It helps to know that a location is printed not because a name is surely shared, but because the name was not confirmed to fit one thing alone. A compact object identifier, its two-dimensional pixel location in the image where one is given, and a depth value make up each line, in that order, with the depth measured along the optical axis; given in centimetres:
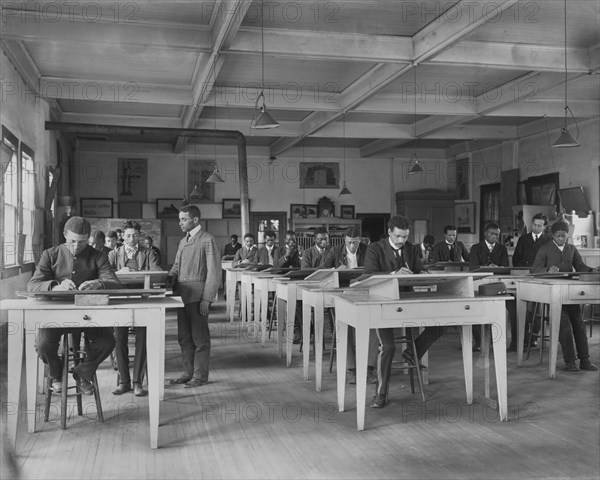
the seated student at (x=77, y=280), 473
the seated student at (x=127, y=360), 563
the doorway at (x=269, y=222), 1942
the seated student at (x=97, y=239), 729
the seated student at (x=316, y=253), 917
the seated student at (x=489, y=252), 922
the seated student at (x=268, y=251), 1237
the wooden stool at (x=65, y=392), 463
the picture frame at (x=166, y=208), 1855
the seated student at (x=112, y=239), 874
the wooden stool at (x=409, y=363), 539
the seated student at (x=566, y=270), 677
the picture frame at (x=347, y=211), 1988
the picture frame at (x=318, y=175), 1973
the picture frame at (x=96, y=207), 1819
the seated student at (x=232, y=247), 1541
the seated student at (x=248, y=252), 1257
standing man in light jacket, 594
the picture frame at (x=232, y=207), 1905
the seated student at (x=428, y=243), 1445
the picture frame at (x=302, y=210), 1945
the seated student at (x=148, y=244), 866
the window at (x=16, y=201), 859
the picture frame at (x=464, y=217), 1866
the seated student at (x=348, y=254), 802
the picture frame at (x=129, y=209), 1833
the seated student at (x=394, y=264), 521
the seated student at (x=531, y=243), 956
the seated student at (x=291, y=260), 1041
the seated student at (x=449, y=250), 1105
